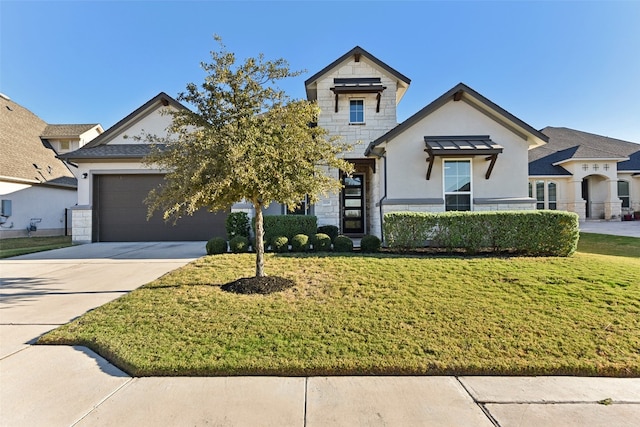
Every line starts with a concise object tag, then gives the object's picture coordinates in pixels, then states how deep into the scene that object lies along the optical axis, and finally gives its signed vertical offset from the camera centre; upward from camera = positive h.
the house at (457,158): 10.97 +1.96
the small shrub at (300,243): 9.46 -0.74
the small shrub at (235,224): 11.09 -0.20
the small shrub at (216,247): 9.50 -0.84
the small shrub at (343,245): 9.55 -0.82
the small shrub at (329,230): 11.38 -0.47
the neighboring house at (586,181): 21.81 +2.35
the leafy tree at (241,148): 5.30 +1.20
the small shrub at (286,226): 10.48 -0.27
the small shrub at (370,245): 9.41 -0.81
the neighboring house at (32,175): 16.45 +2.48
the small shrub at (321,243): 9.60 -0.76
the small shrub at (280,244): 9.46 -0.77
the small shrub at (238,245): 9.46 -0.78
